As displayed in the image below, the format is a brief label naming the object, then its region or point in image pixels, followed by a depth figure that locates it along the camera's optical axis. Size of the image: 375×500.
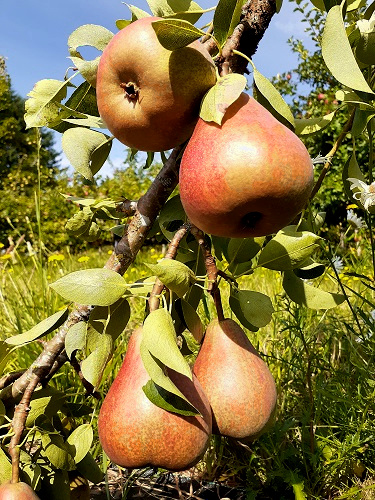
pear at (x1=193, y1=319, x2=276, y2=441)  0.58
